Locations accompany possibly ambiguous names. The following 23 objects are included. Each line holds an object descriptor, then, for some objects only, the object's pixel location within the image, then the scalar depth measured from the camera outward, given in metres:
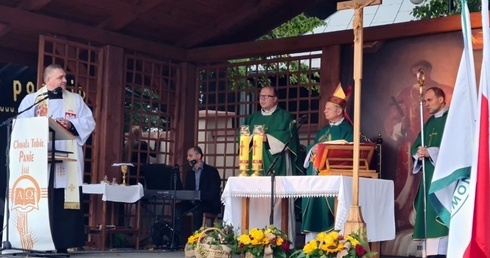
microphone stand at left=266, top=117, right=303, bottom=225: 6.59
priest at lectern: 6.85
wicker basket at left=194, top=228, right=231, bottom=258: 6.03
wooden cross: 5.98
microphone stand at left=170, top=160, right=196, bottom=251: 9.02
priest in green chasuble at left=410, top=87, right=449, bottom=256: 7.17
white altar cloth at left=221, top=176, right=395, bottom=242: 6.54
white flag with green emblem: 3.69
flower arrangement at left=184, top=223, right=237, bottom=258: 6.11
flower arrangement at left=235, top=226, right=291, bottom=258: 5.86
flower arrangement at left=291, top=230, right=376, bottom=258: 5.30
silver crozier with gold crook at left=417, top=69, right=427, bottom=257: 7.21
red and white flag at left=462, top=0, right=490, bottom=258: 3.51
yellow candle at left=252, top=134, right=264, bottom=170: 7.05
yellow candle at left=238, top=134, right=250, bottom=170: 6.97
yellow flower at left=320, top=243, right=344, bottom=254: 5.30
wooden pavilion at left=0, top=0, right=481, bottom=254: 8.90
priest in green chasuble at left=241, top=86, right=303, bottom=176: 8.09
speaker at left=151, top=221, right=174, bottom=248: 9.51
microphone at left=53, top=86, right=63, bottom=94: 6.90
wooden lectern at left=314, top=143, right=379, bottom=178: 7.24
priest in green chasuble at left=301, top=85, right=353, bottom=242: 7.59
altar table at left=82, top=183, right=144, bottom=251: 8.82
